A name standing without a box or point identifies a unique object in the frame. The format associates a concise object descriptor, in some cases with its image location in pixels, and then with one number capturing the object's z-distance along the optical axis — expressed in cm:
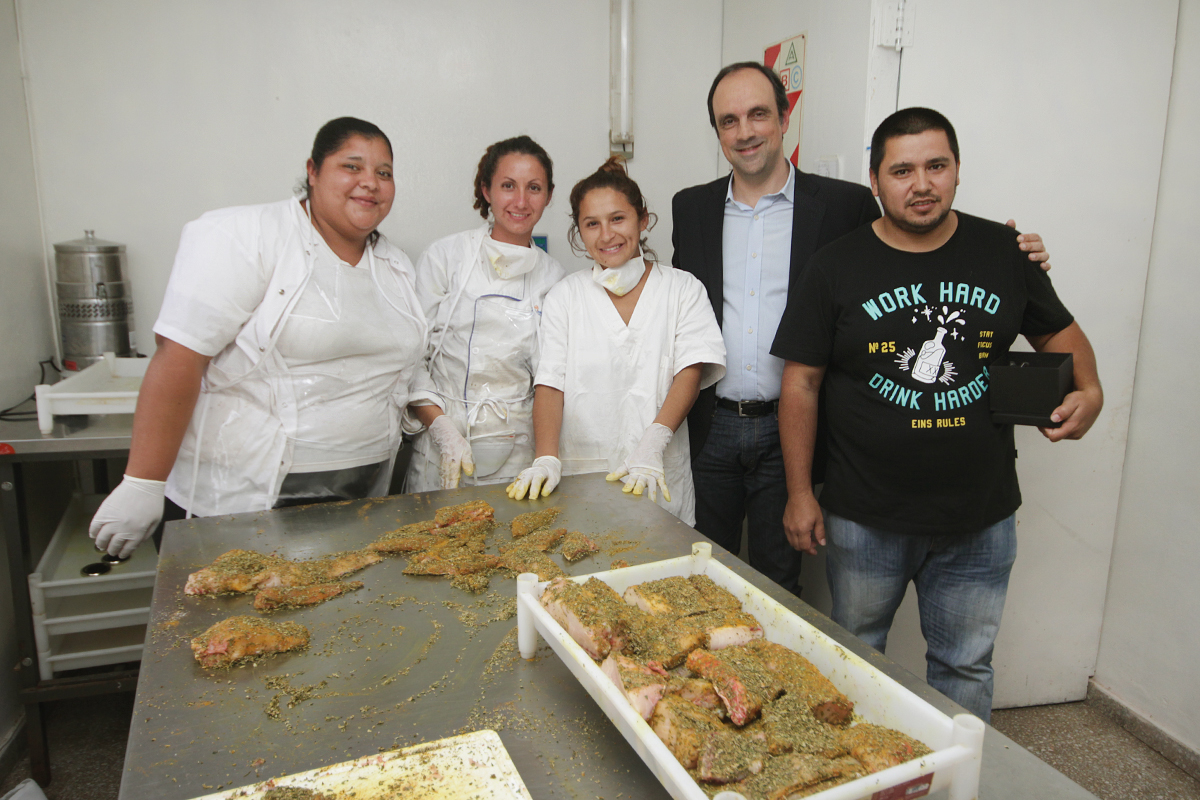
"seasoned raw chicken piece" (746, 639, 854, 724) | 94
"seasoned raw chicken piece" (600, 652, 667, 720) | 92
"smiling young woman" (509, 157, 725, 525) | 222
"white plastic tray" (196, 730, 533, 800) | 82
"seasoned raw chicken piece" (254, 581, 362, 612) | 129
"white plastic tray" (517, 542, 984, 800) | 76
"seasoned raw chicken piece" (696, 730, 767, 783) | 82
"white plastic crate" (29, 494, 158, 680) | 231
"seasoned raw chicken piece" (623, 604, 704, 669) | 105
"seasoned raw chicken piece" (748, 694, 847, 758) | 87
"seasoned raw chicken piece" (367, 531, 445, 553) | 152
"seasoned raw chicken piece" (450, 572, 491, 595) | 137
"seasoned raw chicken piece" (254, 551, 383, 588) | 137
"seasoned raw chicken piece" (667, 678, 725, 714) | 96
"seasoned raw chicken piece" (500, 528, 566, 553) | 153
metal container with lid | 268
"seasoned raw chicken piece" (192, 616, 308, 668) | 111
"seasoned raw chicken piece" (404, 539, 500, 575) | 142
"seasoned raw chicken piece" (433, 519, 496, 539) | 160
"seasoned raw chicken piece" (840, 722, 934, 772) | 81
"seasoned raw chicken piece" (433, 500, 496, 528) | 167
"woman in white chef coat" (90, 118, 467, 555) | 177
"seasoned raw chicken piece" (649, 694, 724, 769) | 84
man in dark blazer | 220
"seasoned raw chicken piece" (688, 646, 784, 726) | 93
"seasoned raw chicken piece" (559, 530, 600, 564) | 148
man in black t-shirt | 174
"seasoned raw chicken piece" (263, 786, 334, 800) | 80
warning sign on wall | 266
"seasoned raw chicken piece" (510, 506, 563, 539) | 162
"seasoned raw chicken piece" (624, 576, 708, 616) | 117
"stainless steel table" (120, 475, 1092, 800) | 90
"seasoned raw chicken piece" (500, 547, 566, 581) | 138
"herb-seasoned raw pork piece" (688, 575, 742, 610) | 119
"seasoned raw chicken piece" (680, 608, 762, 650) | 109
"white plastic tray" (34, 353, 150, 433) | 218
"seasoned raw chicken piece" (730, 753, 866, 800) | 79
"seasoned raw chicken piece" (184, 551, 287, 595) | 134
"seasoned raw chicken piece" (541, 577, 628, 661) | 104
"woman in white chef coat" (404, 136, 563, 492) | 235
